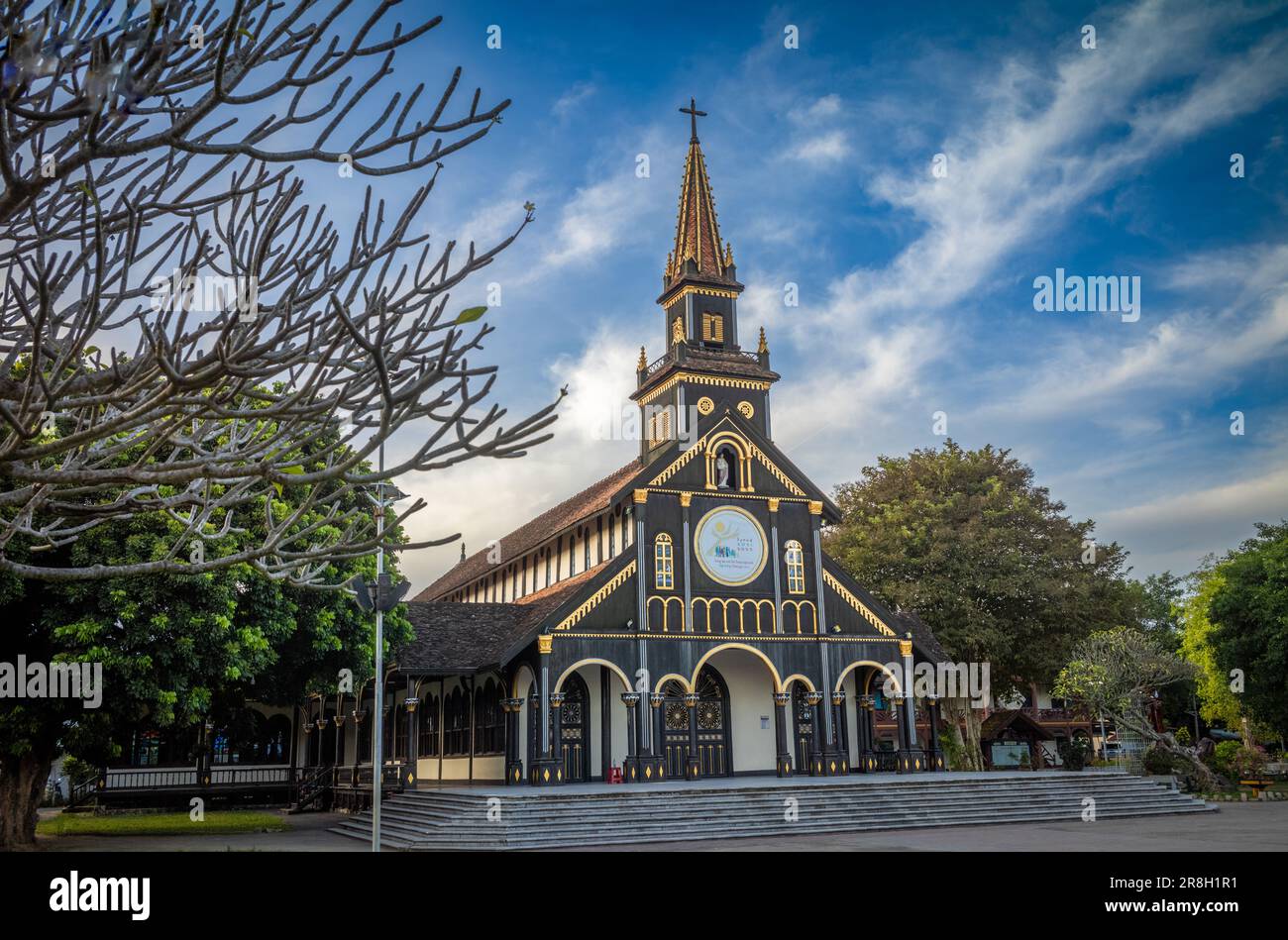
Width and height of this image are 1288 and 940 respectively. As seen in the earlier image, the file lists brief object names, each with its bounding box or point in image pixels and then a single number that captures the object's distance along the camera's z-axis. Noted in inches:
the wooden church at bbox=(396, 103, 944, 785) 1199.6
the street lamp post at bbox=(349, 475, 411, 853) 725.3
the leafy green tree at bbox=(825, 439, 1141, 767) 1697.8
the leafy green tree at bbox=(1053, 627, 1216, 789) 1315.2
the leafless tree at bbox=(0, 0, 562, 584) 200.4
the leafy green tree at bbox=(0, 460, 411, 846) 789.9
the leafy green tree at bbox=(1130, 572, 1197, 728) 2454.1
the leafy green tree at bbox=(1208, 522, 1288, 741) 1381.6
